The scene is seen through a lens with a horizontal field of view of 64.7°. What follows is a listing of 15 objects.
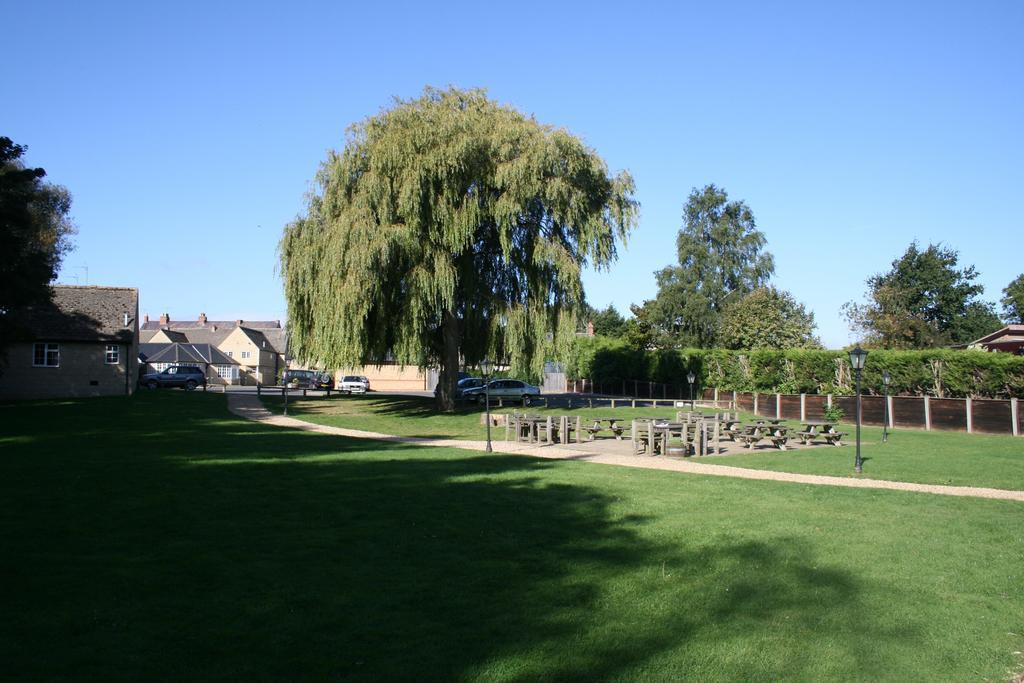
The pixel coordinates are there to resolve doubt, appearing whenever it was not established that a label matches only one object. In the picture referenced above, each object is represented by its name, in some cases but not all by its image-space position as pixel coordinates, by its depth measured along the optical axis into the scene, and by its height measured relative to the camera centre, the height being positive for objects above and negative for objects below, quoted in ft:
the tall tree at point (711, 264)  207.62 +29.73
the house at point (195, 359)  240.53 +5.77
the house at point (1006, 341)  155.12 +7.52
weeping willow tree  97.55 +18.03
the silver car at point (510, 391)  134.10 -2.11
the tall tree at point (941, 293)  210.59 +22.32
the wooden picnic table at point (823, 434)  75.92 -5.29
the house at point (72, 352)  135.44 +4.50
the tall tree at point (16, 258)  77.56 +12.24
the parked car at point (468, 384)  143.23 -0.99
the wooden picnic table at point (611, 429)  79.83 -5.01
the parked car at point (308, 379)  194.12 -0.16
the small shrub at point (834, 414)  103.76 -4.53
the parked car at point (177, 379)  184.03 -0.16
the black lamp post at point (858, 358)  59.76 +1.54
